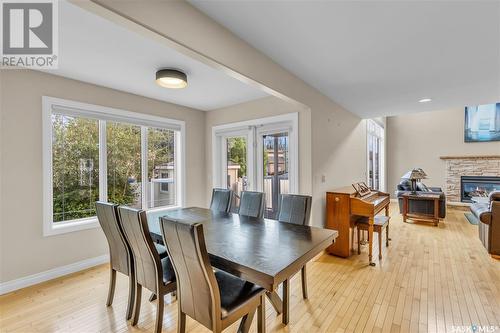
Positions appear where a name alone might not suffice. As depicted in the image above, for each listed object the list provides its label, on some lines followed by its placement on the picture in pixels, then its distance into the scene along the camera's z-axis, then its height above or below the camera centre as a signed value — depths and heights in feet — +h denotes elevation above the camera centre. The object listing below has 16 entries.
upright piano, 10.26 -2.15
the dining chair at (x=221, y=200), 10.43 -1.58
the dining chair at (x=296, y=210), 8.17 -1.61
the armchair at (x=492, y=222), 10.35 -2.60
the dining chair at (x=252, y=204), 9.45 -1.60
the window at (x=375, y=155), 19.39 +0.96
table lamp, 16.21 -0.70
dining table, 4.56 -1.96
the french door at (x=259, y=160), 12.10 +0.34
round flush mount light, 8.45 +3.22
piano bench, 10.62 -2.74
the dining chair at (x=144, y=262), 5.68 -2.49
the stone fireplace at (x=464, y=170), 21.84 -0.51
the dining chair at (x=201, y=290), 4.37 -2.64
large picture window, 9.50 +0.24
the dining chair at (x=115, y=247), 6.54 -2.42
